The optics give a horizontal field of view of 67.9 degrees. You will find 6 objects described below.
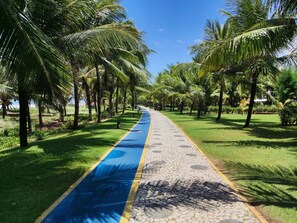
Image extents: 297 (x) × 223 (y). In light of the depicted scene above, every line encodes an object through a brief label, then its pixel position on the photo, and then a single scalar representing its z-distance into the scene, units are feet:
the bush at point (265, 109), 105.24
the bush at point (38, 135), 38.77
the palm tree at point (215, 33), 54.52
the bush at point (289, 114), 48.39
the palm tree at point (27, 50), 10.75
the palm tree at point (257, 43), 21.33
